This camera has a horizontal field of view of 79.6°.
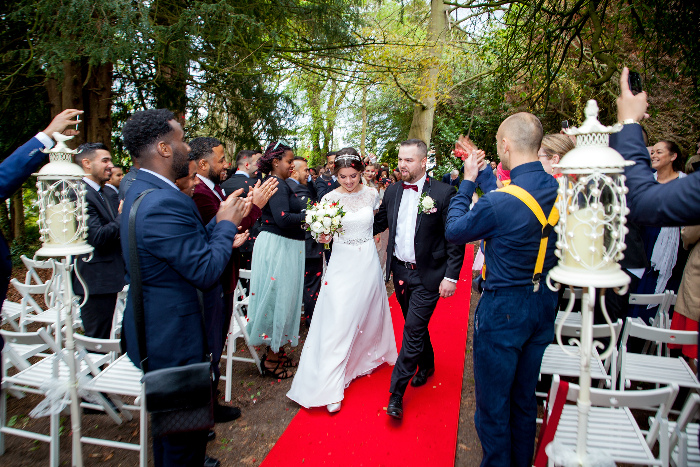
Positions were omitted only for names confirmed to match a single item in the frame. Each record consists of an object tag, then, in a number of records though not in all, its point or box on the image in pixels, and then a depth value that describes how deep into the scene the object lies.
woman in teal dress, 4.65
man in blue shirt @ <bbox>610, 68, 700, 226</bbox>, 1.50
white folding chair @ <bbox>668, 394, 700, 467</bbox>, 2.24
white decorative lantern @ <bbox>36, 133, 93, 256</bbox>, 2.52
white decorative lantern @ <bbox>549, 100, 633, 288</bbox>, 1.54
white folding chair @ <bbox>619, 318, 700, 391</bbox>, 3.12
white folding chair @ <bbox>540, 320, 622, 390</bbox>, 3.21
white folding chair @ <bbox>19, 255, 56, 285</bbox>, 5.32
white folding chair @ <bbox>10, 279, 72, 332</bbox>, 4.58
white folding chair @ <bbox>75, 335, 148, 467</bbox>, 2.92
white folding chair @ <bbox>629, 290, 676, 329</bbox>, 4.00
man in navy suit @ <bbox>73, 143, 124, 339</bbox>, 3.92
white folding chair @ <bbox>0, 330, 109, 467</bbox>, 3.01
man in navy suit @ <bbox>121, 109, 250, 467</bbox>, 2.19
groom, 3.72
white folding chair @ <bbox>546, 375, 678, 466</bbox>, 2.21
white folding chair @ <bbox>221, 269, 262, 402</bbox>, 4.09
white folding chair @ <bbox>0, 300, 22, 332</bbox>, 4.93
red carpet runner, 3.24
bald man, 2.54
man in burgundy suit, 3.00
